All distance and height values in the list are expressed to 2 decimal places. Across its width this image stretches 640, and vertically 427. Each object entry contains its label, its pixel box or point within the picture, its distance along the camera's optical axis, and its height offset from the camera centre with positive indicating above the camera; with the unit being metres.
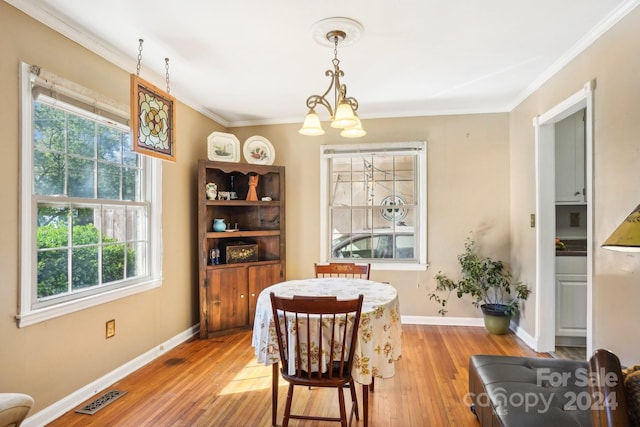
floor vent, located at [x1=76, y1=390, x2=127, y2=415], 2.30 -1.32
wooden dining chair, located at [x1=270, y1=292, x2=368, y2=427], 1.80 -0.71
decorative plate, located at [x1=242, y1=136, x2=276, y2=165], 4.25 +0.75
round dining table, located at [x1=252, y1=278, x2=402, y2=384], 1.89 -0.71
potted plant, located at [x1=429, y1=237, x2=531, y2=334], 3.73 -0.84
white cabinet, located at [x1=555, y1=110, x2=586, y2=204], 3.54 +0.55
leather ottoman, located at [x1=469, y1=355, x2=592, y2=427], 1.51 -0.88
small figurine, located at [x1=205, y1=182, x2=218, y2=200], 3.85 +0.23
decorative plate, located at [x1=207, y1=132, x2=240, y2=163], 3.91 +0.74
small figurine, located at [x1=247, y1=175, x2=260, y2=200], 4.15 +0.27
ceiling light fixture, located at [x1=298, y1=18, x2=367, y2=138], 2.14 +0.80
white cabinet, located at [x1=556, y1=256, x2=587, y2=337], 3.26 -0.78
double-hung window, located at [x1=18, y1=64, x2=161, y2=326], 2.10 +0.05
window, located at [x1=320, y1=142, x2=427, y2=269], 4.25 +0.11
